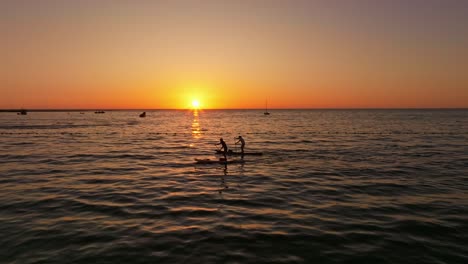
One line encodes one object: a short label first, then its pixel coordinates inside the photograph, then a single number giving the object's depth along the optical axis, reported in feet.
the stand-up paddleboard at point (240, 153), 107.65
